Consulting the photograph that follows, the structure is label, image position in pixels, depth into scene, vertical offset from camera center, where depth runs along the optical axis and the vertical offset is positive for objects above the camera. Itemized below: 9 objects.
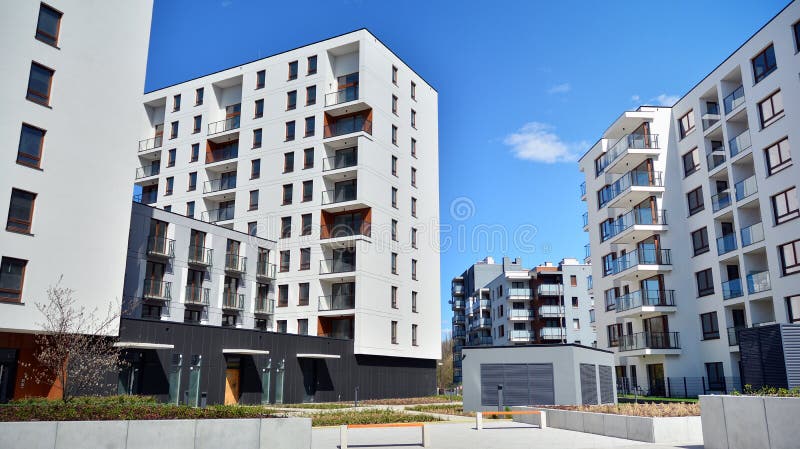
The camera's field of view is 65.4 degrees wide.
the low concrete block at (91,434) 12.48 -1.20
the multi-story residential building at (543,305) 81.06 +8.84
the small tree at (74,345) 24.72 +1.16
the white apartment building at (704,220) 36.12 +10.27
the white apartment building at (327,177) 48.16 +16.21
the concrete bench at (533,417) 19.70 -1.44
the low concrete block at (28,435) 12.10 -1.17
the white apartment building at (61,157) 26.44 +9.67
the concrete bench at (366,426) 14.71 -1.46
